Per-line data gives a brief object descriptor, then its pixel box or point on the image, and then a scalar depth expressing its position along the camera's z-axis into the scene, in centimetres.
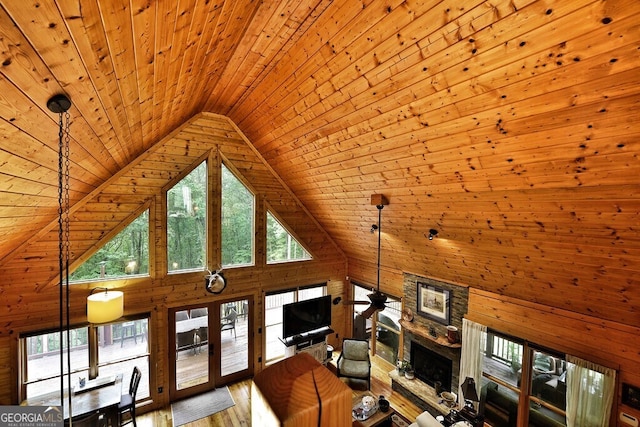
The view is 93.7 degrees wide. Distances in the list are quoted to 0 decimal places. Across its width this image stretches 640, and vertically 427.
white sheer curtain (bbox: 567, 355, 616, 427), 373
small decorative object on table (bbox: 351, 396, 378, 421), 463
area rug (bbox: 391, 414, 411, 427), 491
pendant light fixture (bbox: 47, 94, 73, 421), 149
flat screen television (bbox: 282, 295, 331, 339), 630
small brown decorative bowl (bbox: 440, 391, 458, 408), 512
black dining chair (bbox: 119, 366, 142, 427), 443
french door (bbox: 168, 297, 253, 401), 556
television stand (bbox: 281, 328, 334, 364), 631
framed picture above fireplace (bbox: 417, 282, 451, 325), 550
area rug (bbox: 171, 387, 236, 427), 509
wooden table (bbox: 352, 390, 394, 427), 448
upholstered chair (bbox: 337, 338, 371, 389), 604
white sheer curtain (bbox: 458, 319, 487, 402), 494
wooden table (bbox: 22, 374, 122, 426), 402
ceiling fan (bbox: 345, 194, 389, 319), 429
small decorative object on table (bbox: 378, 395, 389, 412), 478
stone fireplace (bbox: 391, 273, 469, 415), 533
